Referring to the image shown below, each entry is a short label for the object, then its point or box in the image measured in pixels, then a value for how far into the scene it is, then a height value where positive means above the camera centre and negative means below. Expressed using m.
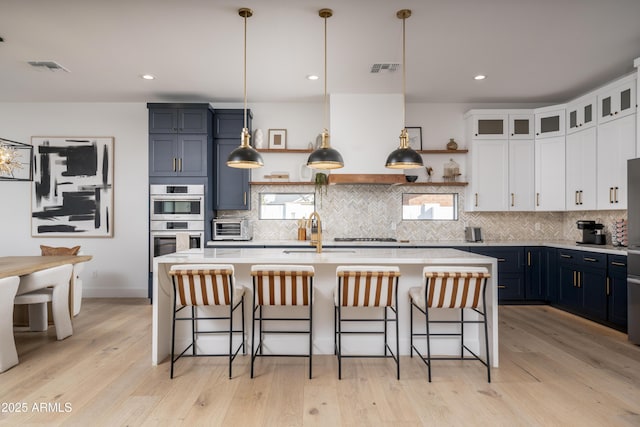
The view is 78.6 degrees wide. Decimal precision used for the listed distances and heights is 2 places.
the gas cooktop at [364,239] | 5.65 -0.34
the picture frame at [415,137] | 5.91 +1.19
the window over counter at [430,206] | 6.00 +0.15
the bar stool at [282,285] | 2.92 -0.52
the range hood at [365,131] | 5.25 +1.14
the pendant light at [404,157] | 3.27 +0.50
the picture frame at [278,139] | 5.89 +1.15
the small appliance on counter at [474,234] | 5.63 -0.26
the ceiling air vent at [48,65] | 4.31 +1.68
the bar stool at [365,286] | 2.93 -0.53
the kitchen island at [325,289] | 3.23 -0.64
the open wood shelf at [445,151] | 5.81 +0.96
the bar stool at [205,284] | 2.93 -0.53
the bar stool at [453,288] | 2.91 -0.54
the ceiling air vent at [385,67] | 4.36 +1.69
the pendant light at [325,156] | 3.27 +0.51
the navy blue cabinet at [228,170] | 5.64 +0.66
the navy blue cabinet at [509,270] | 5.38 -0.74
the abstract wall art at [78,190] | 5.87 +0.37
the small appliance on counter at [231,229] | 5.50 -0.19
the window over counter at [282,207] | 5.97 +0.13
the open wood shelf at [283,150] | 5.76 +0.97
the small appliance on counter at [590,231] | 4.96 -0.19
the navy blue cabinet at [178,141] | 5.45 +1.04
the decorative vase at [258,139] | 5.77 +1.13
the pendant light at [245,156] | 3.34 +0.52
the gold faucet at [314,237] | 3.73 -0.25
